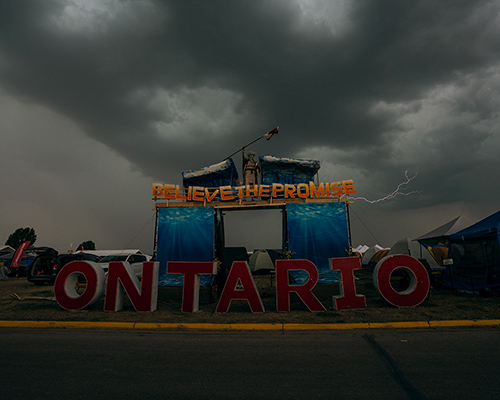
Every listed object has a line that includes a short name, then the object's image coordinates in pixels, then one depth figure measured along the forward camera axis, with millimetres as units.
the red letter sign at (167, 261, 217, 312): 8609
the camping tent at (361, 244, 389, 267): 29328
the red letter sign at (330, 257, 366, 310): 8492
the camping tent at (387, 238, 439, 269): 20008
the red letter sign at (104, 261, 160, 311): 8641
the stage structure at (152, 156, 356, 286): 14719
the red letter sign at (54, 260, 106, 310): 8703
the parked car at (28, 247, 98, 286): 16156
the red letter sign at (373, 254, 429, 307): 8602
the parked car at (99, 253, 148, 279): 16925
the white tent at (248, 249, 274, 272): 23125
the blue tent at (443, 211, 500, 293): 10688
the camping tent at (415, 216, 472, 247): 18500
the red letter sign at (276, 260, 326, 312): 8398
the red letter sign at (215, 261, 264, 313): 8352
